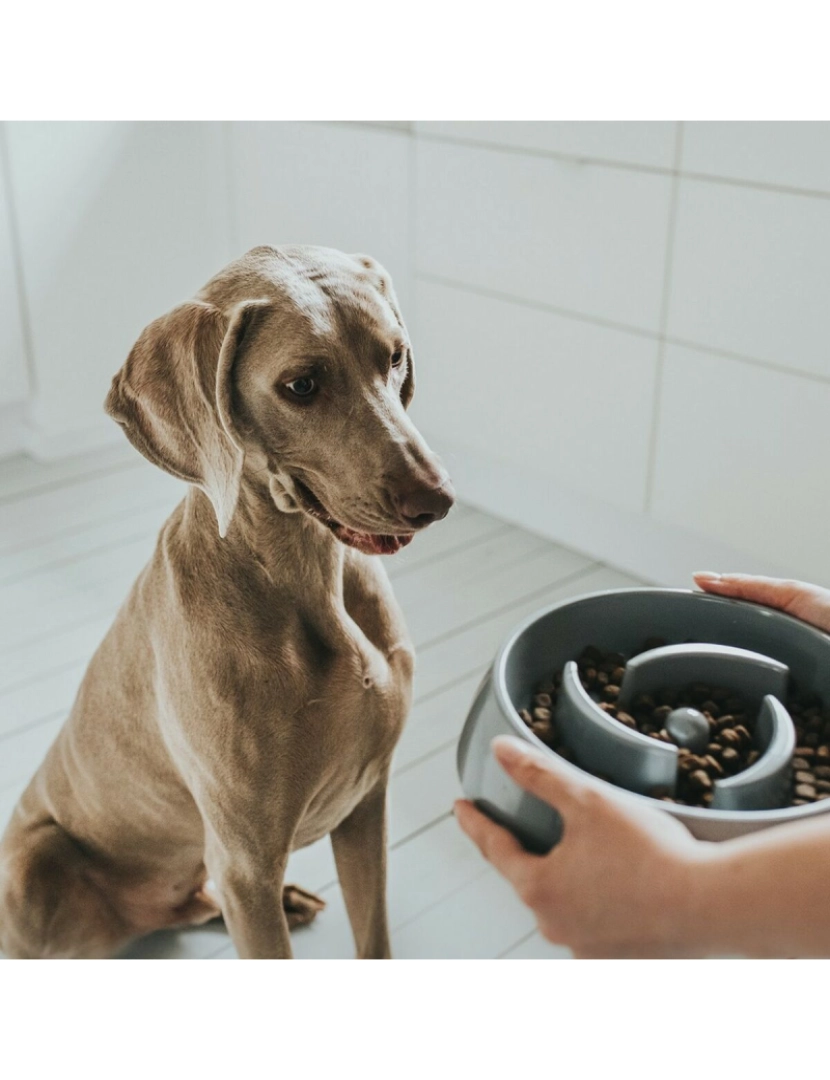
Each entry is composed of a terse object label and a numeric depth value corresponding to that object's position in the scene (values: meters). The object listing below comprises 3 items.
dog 0.65
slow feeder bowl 0.69
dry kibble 0.73
